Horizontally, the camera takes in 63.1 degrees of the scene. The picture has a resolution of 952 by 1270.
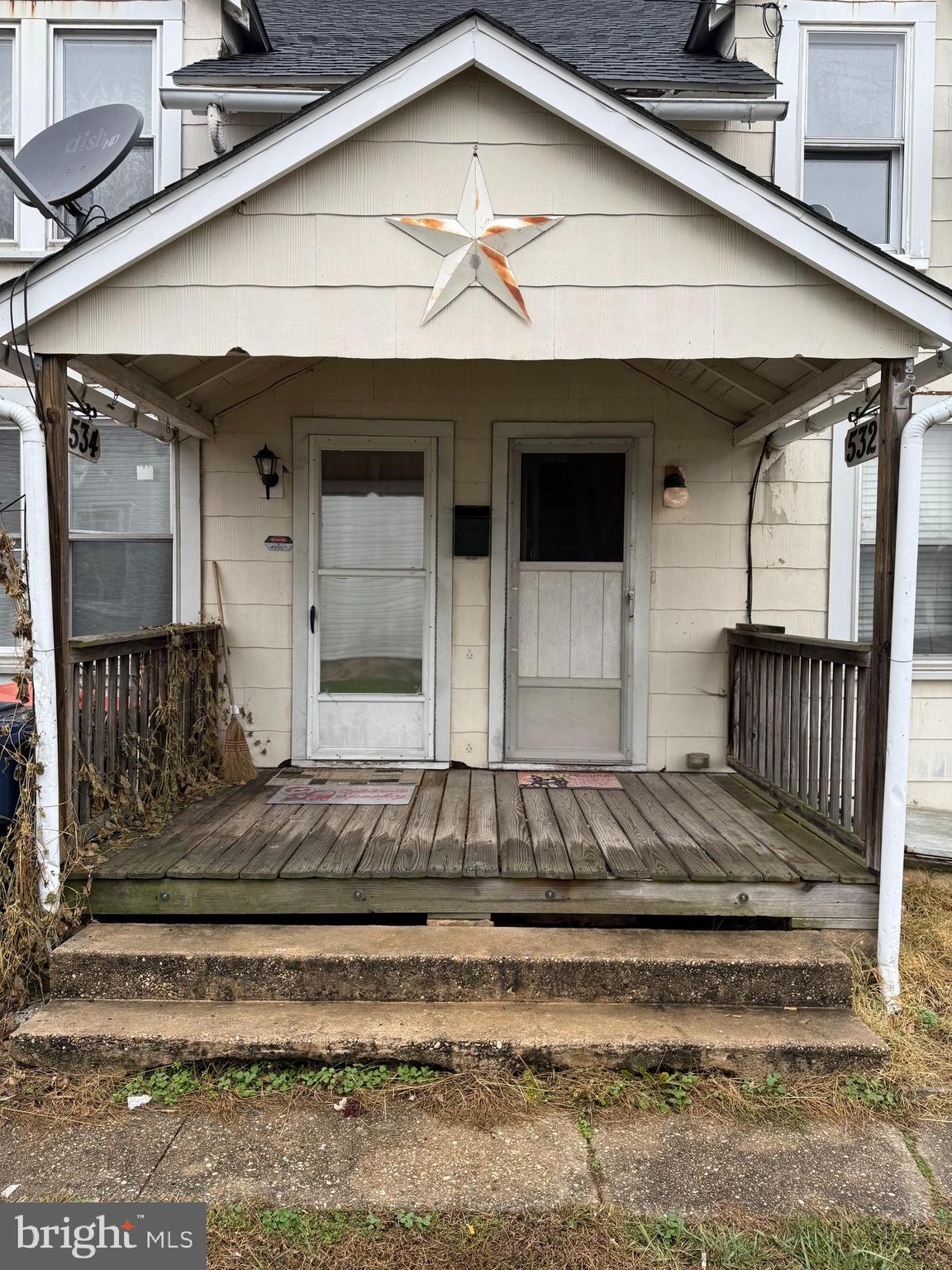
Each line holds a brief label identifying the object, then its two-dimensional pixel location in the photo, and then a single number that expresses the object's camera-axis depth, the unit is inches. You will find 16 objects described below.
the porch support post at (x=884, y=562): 117.6
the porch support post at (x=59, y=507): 117.9
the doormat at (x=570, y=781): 170.6
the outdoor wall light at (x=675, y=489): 179.8
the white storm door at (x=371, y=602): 185.9
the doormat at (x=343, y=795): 157.5
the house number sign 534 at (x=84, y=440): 142.4
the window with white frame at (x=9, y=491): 186.5
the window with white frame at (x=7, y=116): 188.7
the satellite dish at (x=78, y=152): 129.5
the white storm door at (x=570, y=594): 185.5
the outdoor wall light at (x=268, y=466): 179.6
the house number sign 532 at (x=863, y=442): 125.5
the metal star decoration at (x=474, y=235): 115.2
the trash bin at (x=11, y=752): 122.1
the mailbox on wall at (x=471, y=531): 183.0
